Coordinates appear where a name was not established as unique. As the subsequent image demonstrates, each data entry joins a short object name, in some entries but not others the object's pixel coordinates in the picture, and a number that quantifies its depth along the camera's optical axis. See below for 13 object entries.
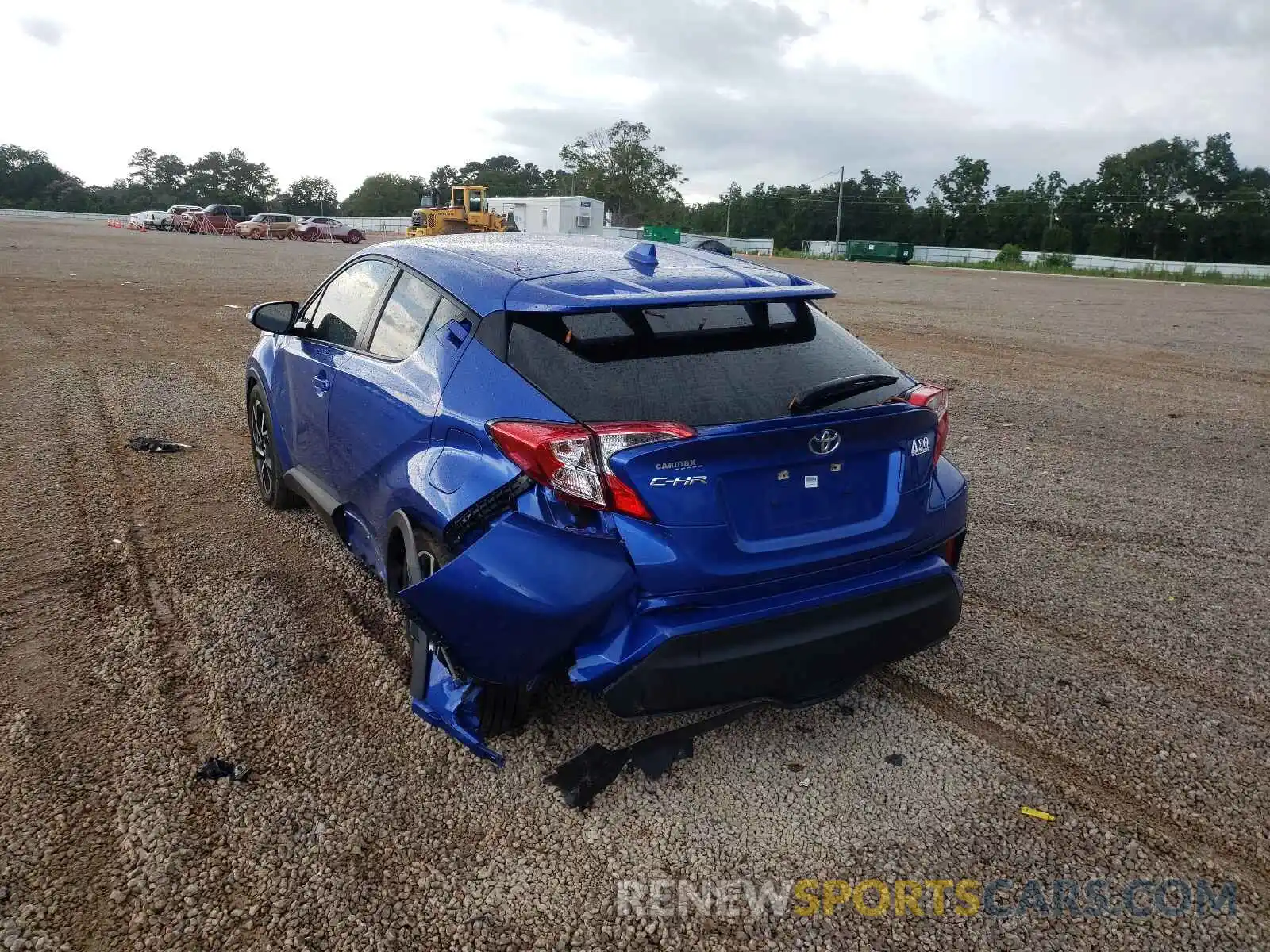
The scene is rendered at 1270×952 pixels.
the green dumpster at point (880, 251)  58.12
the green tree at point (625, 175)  99.31
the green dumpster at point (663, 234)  46.50
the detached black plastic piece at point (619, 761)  2.77
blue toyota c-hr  2.47
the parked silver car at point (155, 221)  53.00
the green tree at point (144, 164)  106.56
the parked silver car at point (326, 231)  47.62
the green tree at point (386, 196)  105.12
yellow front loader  39.69
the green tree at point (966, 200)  89.69
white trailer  51.12
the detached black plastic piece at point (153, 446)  6.29
